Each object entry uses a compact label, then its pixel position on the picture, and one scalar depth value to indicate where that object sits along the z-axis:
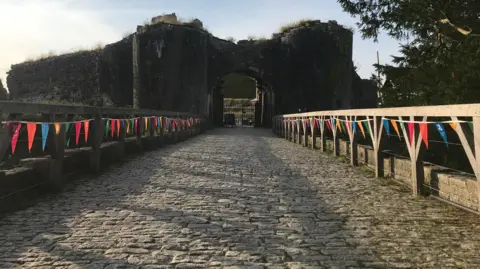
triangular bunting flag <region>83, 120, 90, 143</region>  7.76
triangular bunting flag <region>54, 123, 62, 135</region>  6.40
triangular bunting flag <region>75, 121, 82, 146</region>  7.34
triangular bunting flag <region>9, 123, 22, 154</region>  5.26
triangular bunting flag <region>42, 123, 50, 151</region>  6.01
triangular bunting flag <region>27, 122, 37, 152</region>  5.63
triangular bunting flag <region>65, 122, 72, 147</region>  6.79
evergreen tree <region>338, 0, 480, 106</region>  9.47
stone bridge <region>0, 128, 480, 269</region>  3.53
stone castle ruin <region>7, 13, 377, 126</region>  33.00
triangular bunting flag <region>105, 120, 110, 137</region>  9.10
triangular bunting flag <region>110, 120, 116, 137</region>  9.54
